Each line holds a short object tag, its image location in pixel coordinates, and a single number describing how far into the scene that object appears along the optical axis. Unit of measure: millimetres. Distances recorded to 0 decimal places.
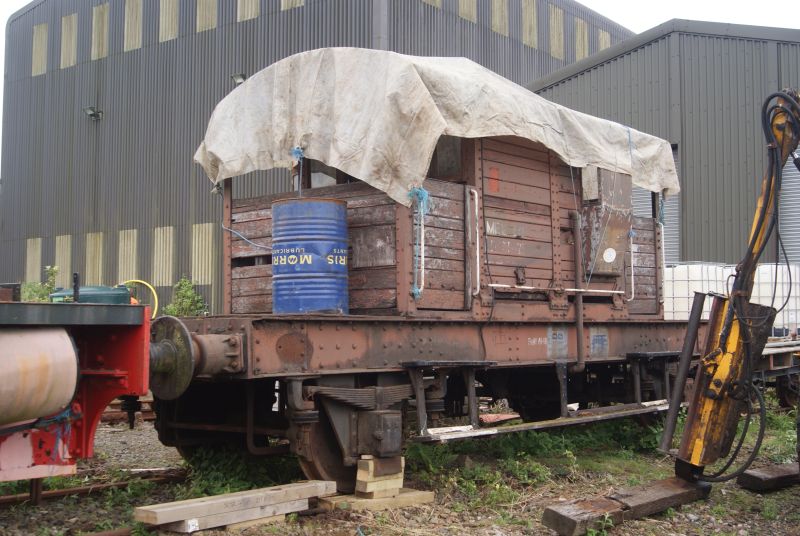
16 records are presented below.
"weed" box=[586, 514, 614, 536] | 6176
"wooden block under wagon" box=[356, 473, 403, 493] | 6711
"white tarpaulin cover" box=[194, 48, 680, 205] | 7176
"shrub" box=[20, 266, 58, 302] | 22000
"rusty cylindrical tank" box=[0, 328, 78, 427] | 4656
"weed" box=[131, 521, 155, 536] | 5674
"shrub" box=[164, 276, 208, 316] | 24281
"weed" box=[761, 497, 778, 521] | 6965
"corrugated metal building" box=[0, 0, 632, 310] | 23422
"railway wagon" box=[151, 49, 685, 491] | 6789
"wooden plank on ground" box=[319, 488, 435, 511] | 6551
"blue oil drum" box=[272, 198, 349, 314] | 7242
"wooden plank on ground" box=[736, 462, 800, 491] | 7754
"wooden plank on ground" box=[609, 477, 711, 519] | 6695
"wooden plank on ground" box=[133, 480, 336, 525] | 5543
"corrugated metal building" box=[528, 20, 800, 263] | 17078
